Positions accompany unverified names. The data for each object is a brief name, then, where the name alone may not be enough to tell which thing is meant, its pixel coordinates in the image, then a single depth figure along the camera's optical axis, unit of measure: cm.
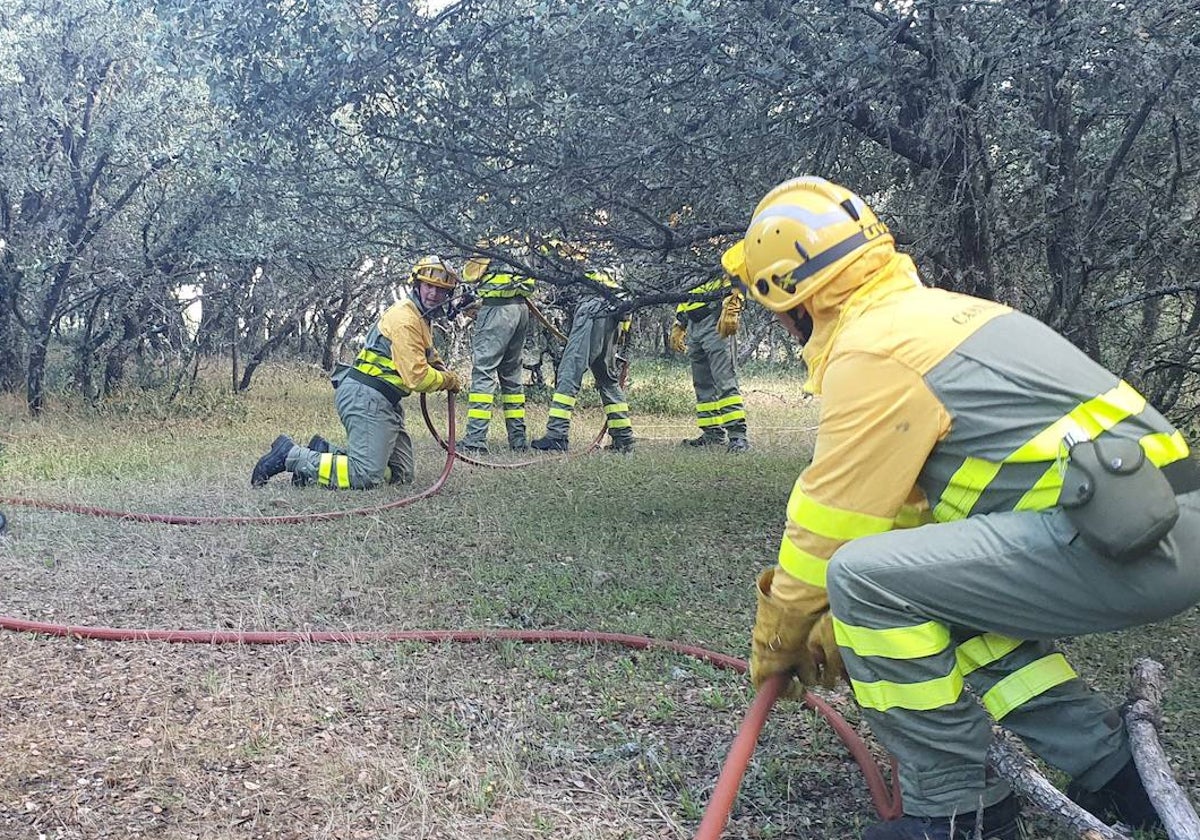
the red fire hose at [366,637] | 356
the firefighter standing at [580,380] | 905
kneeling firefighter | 687
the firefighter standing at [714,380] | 891
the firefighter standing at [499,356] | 881
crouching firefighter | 213
